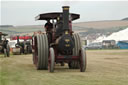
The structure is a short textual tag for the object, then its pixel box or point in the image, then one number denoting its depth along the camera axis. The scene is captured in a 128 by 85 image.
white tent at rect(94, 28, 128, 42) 58.41
